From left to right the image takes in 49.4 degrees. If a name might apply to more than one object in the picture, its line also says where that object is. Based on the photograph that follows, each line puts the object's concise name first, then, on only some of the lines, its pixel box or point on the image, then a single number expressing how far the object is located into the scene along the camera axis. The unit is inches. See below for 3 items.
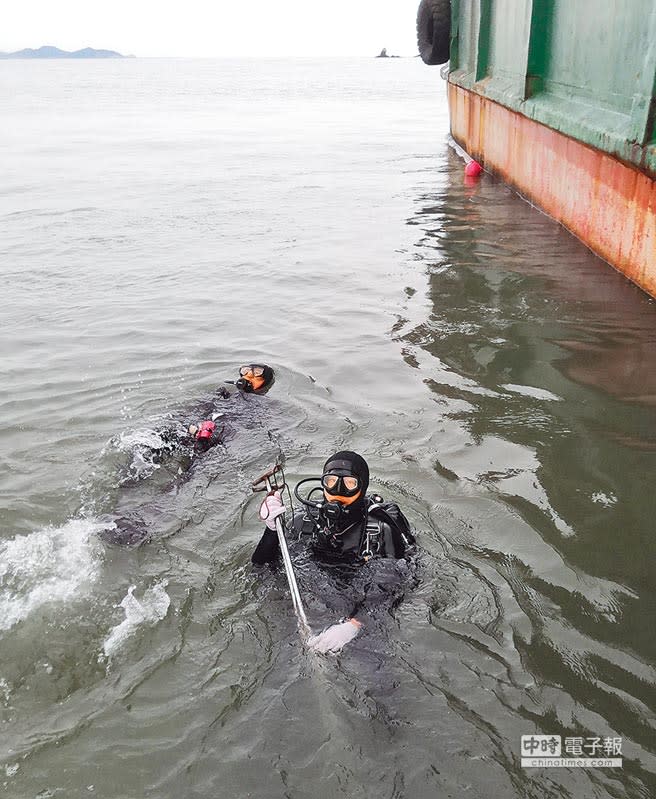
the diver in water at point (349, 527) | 187.8
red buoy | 791.7
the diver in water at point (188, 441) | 228.1
